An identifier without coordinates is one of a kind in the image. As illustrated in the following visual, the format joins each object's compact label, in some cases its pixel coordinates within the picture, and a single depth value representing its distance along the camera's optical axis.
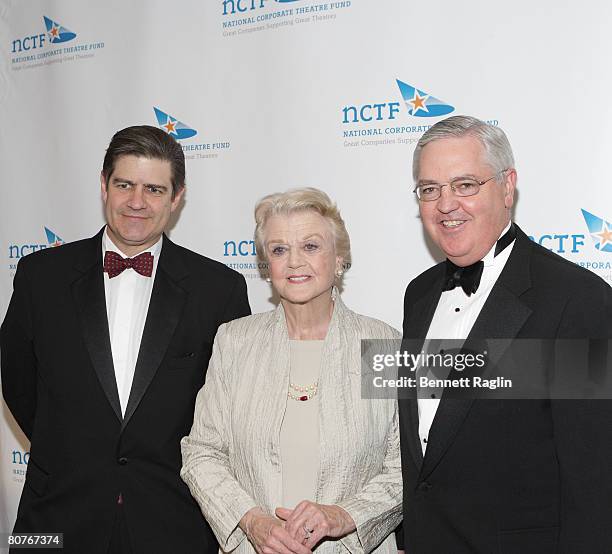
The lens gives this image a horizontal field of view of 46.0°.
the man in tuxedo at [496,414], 1.82
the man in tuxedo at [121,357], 2.58
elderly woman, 2.26
